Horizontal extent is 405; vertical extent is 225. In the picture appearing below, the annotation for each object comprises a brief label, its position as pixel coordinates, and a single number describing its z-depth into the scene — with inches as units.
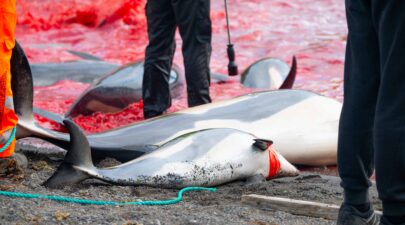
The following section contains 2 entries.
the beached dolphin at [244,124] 459.1
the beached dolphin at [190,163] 383.9
